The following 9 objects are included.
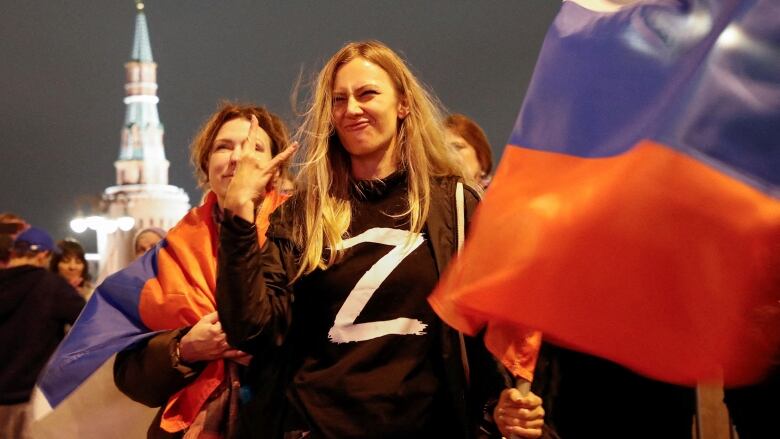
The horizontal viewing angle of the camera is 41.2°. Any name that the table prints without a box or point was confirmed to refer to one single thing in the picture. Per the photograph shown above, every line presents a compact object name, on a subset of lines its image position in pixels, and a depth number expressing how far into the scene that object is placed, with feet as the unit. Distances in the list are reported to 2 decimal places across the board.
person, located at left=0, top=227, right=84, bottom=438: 18.42
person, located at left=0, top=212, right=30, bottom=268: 20.06
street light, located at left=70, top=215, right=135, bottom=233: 126.86
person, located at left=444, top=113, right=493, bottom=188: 15.69
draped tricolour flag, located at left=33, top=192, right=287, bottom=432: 11.37
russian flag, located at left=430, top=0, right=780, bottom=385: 6.95
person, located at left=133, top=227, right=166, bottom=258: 20.74
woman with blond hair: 9.14
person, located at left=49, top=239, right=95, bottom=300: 22.45
